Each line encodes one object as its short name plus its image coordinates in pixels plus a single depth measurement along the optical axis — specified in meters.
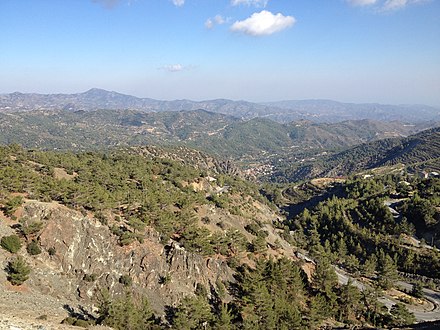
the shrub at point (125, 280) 47.56
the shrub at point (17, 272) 39.33
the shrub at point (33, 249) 44.59
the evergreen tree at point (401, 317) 53.72
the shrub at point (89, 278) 45.84
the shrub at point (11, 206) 47.69
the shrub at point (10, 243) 42.88
